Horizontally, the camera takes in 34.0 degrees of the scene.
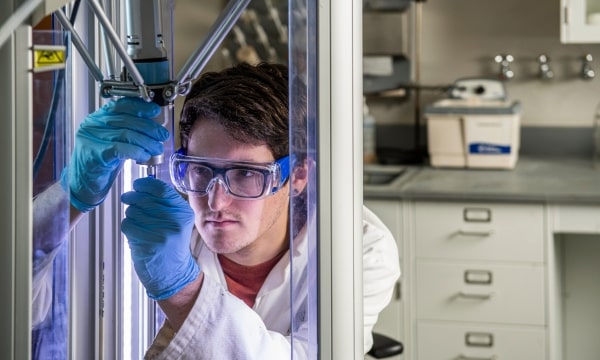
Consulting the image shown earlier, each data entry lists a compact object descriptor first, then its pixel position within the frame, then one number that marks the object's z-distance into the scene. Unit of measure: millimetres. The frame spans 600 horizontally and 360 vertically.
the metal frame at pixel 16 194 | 740
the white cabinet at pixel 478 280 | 2988
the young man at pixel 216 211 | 965
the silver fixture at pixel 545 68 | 3492
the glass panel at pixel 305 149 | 895
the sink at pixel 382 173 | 3412
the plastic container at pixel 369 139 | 3516
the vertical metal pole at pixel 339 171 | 890
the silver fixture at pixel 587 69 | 3459
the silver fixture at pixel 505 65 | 3521
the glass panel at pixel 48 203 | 790
